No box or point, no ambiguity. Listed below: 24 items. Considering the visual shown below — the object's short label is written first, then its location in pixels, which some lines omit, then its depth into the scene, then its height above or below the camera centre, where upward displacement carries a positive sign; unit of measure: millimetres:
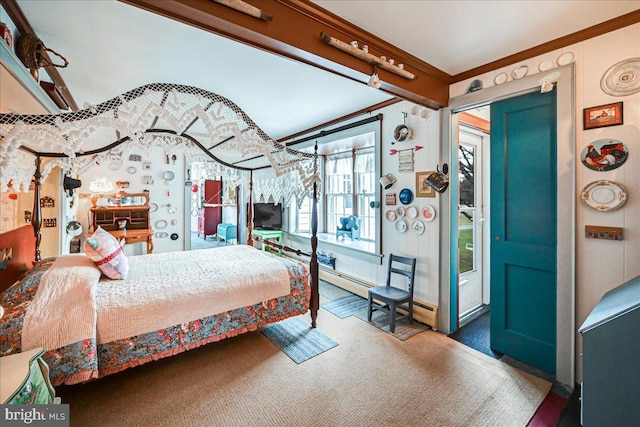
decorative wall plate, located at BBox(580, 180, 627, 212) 1696 +126
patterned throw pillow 2145 -358
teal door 2039 -119
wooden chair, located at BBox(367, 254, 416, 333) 2621 -844
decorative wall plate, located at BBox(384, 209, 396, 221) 3105 -14
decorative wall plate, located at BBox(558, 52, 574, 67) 1867 +1123
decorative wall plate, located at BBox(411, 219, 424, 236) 2801 -140
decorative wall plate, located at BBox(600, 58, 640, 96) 1640 +879
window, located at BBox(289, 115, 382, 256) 3396 +560
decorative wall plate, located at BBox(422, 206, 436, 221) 2681 +10
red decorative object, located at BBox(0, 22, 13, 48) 1367 +966
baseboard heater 2707 -1007
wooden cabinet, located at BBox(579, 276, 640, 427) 1148 -701
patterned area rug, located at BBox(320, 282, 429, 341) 2660 -1156
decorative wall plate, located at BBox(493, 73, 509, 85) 2168 +1137
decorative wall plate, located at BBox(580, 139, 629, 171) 1693 +398
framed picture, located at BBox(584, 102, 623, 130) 1702 +662
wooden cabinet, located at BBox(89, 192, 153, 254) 4285 -61
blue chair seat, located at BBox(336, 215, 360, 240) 4102 -212
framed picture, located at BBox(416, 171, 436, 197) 2703 +290
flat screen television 5238 -47
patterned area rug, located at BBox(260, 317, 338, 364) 2281 -1197
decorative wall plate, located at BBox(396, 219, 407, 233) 2969 -138
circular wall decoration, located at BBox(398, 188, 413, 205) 2898 +199
